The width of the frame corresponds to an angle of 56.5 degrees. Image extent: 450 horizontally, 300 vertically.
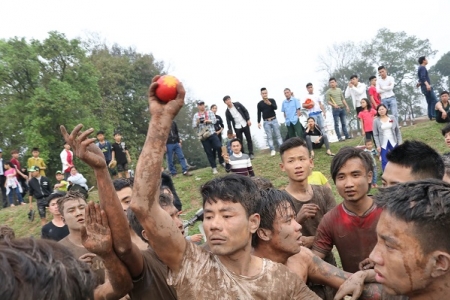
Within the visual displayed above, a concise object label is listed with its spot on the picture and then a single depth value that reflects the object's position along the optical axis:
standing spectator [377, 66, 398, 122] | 12.19
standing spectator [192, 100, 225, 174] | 12.16
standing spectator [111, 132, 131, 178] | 12.97
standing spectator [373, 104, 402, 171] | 9.89
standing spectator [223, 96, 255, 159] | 12.68
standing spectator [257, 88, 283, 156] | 12.84
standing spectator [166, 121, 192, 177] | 12.39
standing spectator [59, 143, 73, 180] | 12.86
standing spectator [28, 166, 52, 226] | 11.63
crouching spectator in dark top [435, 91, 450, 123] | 11.31
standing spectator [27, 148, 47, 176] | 13.73
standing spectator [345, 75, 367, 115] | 12.54
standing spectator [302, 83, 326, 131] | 12.80
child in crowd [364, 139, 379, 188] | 10.20
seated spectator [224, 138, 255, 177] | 9.42
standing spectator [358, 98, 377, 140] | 11.62
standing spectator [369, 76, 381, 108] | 12.42
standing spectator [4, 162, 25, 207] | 14.60
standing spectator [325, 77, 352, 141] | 13.47
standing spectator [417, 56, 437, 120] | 12.77
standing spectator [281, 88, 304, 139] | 12.61
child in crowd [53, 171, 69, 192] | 11.44
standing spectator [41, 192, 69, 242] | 5.70
